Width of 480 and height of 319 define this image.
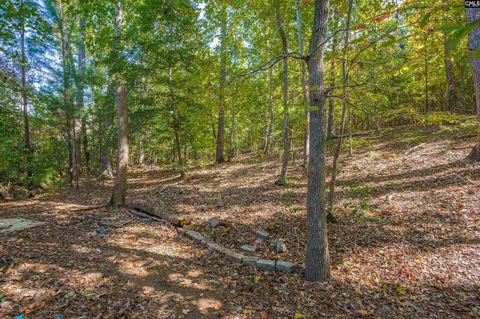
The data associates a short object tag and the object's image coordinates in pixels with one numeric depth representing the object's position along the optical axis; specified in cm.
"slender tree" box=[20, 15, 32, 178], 971
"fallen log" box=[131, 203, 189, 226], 622
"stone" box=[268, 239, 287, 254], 479
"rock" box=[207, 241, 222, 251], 497
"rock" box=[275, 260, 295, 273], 412
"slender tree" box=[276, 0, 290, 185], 812
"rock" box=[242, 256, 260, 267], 442
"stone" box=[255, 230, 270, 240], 529
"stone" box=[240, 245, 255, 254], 488
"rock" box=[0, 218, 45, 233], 524
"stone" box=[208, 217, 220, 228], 600
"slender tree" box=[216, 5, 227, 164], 1484
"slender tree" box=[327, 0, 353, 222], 547
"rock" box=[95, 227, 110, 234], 543
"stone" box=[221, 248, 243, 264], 456
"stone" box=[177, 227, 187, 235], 578
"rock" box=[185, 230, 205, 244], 536
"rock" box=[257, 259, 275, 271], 426
